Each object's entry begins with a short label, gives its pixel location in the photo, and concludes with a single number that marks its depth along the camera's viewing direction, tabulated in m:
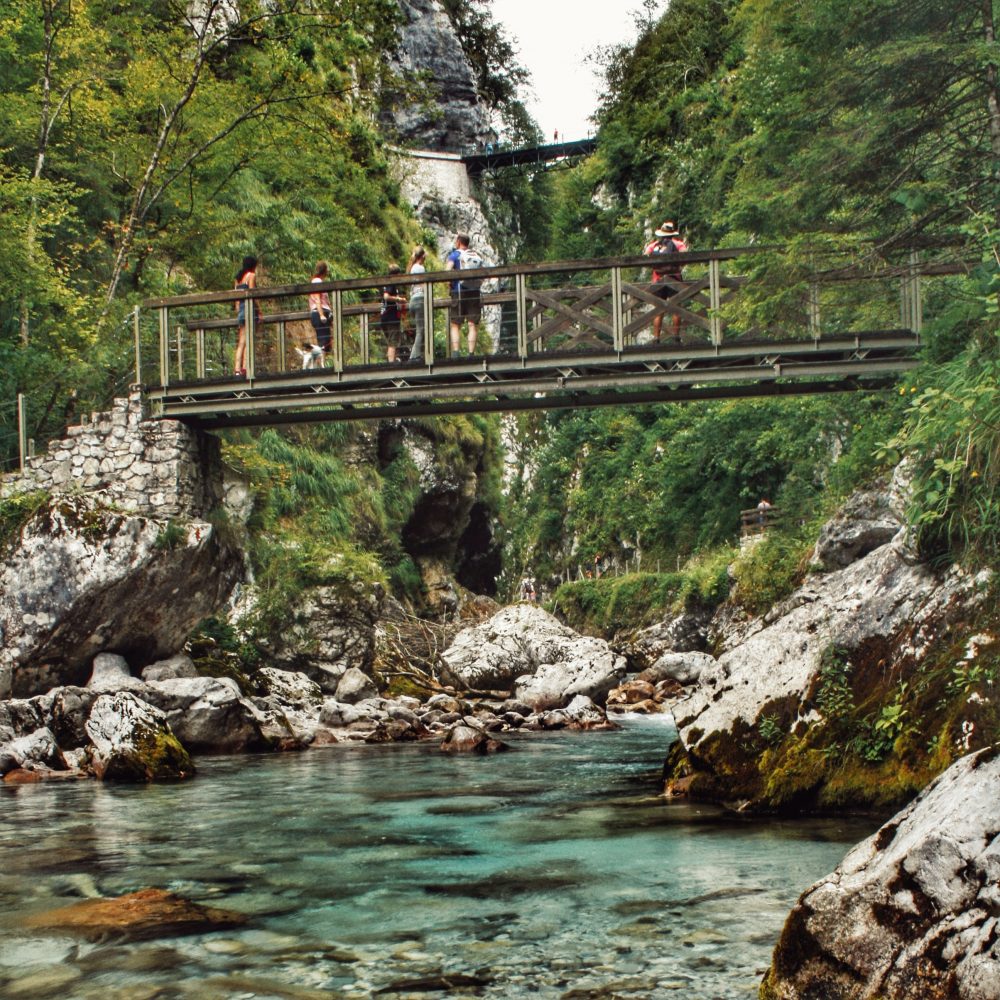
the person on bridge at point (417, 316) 14.88
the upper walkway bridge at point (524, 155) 48.72
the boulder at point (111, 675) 13.31
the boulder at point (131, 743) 10.96
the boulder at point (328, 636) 18.30
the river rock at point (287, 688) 16.41
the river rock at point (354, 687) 17.11
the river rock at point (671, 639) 27.30
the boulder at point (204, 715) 13.02
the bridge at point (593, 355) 12.94
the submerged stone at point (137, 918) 5.04
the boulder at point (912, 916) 3.29
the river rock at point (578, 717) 15.85
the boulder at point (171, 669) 14.48
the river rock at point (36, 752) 11.23
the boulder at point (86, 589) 13.64
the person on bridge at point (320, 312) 15.43
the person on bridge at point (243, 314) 15.77
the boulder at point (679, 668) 21.78
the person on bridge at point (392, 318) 15.09
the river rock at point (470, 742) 13.07
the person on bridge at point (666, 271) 13.77
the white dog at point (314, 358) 15.23
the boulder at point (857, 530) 12.33
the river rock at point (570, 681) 18.12
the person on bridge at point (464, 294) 14.84
